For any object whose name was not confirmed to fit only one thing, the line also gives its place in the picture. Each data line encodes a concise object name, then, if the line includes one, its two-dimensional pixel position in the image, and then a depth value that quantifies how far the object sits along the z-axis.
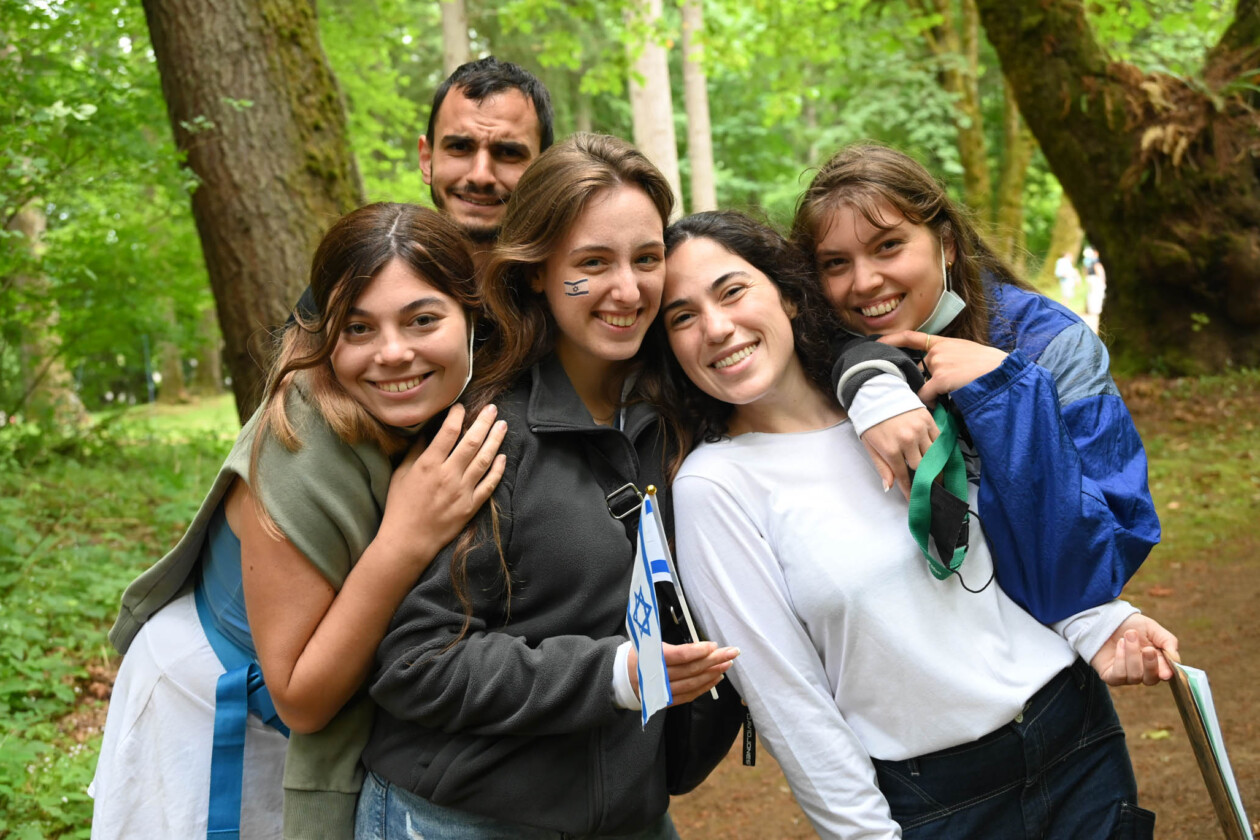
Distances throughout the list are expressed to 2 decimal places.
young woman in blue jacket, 2.19
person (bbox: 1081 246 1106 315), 17.09
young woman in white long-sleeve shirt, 2.17
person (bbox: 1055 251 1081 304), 18.52
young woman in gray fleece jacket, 2.02
